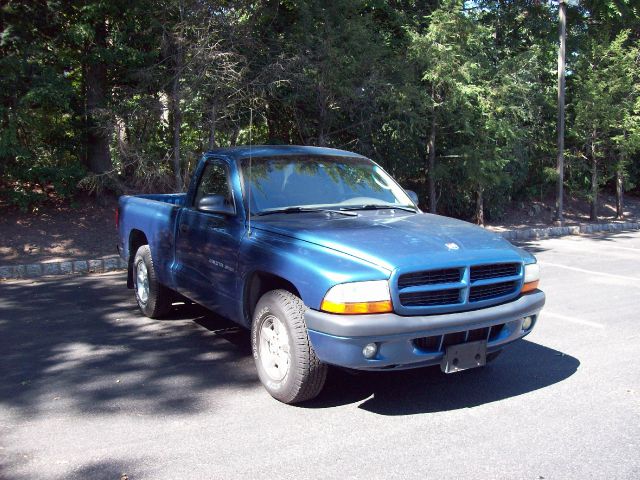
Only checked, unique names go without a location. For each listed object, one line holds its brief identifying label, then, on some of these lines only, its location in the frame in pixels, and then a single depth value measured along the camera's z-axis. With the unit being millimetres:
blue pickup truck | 4086
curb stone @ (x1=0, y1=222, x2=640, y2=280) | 9711
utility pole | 16219
